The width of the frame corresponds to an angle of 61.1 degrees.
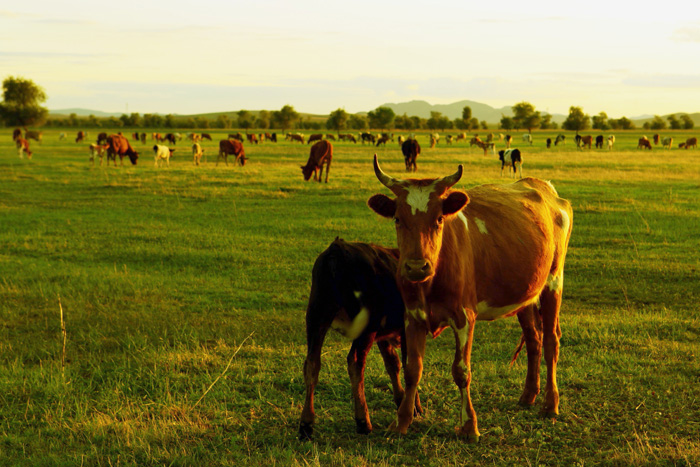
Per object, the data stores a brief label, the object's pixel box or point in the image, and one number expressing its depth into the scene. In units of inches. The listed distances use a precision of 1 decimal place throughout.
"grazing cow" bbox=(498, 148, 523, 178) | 1095.6
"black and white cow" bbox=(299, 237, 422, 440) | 182.4
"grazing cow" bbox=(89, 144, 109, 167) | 1339.0
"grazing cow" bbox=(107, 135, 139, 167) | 1321.4
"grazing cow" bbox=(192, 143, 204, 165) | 1425.9
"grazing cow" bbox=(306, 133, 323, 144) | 2655.3
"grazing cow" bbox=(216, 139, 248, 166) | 1380.4
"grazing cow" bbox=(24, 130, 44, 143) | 2262.6
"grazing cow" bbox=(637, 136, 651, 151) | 2196.6
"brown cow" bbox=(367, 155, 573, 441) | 176.2
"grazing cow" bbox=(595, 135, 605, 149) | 2271.7
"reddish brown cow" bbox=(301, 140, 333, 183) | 958.4
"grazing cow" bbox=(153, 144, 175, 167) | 1354.1
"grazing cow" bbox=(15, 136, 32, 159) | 1472.4
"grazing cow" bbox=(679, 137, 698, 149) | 2220.7
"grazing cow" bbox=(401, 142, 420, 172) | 1201.4
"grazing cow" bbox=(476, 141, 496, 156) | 1847.9
